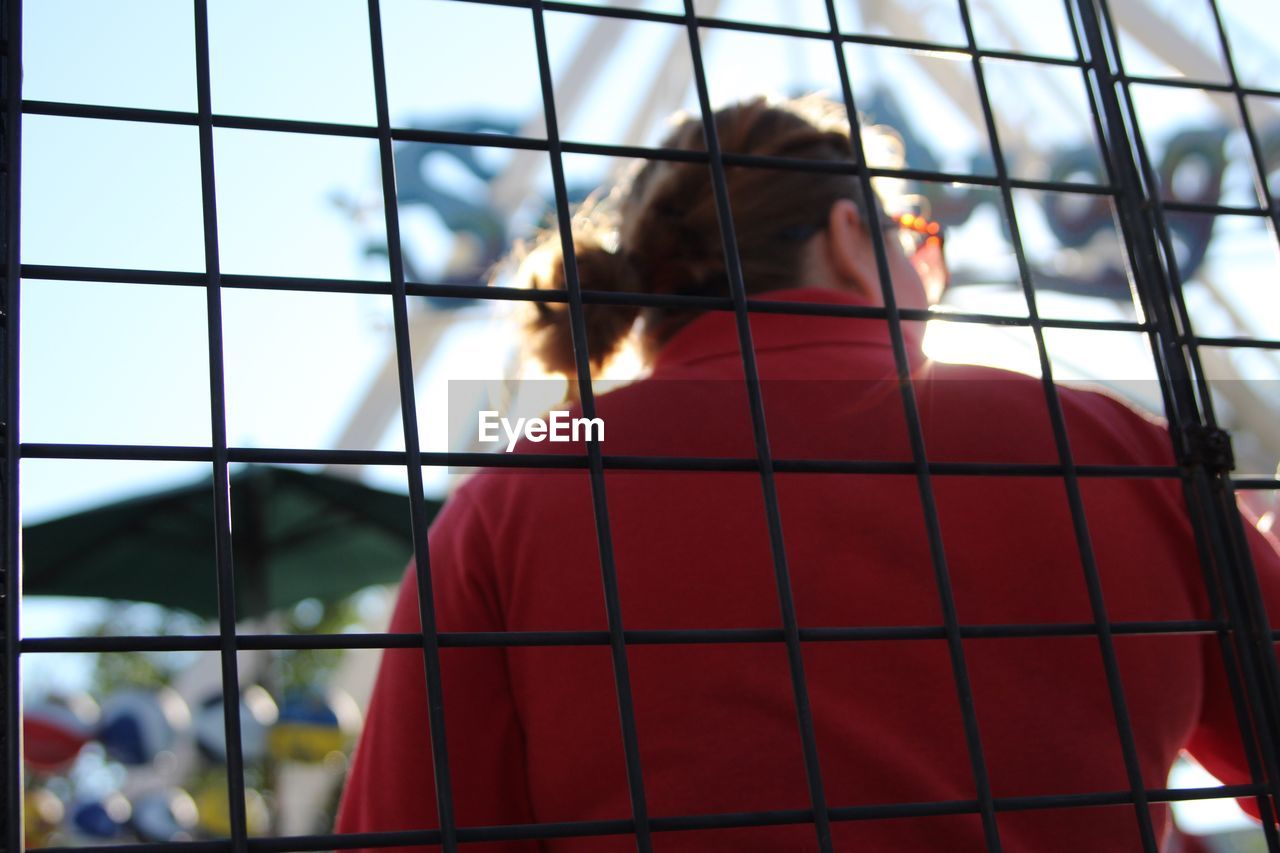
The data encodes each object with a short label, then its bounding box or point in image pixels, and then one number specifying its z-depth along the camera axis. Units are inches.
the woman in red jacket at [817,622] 39.0
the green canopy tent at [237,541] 161.2
